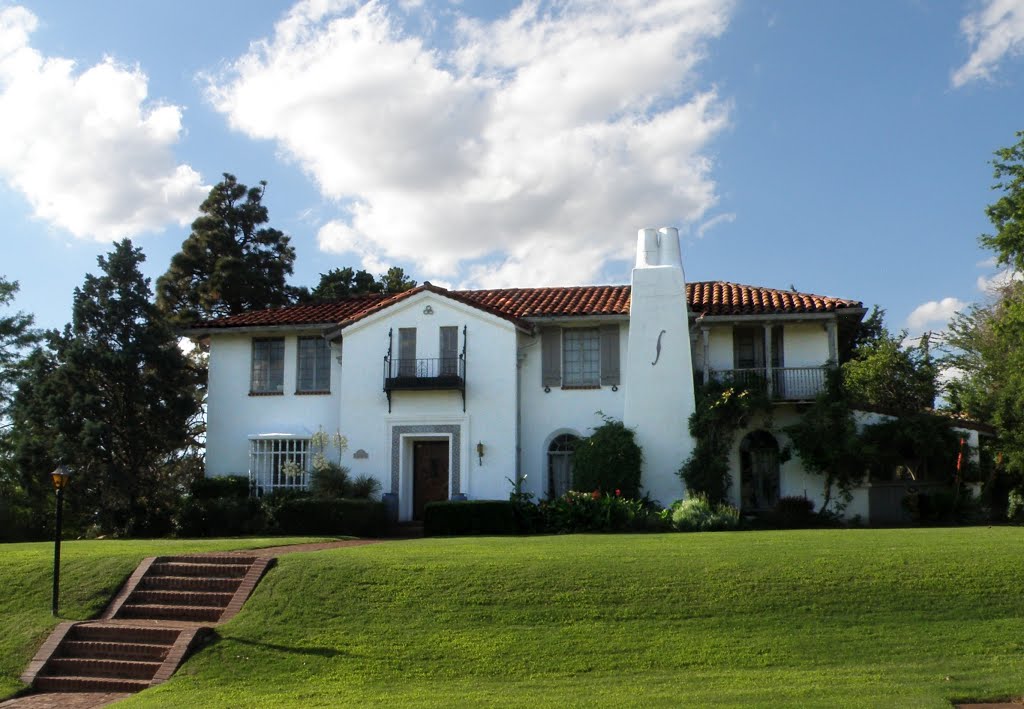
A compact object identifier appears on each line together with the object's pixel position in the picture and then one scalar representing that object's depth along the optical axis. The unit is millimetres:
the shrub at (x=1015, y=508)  23234
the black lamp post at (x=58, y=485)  14852
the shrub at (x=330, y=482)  25031
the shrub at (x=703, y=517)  21719
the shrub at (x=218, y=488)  26156
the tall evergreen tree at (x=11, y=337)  35562
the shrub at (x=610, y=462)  24125
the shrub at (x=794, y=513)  24141
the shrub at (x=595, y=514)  22344
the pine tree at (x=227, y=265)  39344
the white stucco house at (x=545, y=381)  25203
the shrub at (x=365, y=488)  25281
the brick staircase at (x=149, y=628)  12977
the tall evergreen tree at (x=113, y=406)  25797
